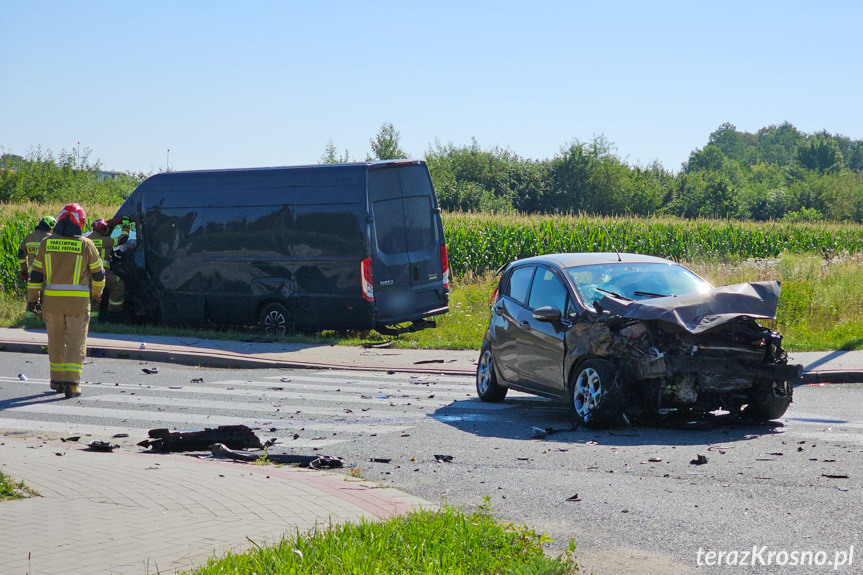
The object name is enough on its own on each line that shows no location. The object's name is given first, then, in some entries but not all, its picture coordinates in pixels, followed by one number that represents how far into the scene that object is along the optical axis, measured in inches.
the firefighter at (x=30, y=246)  709.3
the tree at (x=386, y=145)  2568.9
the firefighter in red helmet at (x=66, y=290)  446.0
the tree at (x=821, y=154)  5698.8
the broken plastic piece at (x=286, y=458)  291.1
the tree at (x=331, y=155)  2387.1
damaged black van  633.6
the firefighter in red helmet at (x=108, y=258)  729.0
